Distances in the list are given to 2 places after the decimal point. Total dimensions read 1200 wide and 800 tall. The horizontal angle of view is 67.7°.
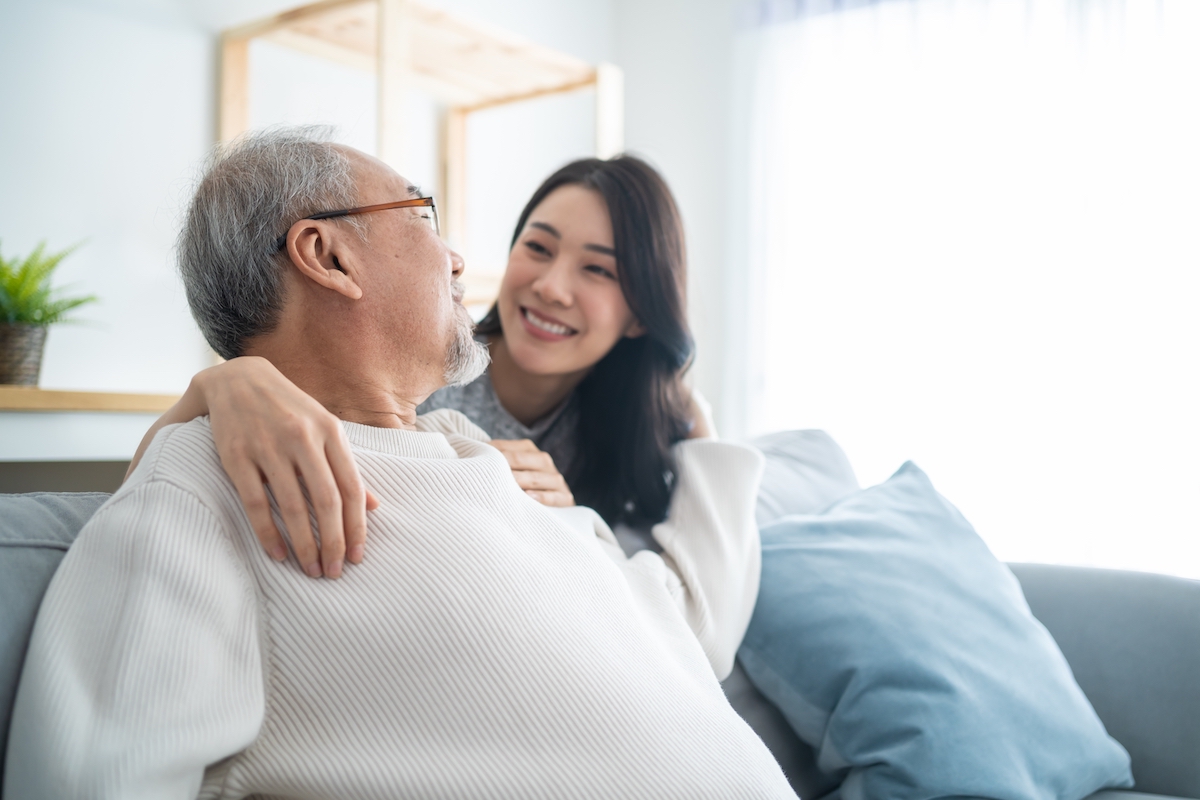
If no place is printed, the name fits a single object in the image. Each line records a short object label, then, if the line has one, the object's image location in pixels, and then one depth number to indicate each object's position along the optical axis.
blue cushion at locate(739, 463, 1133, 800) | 1.12
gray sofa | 1.30
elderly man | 0.62
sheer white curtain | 2.83
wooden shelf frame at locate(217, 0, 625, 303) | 2.38
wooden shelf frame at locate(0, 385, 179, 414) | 1.68
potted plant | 1.82
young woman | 1.63
